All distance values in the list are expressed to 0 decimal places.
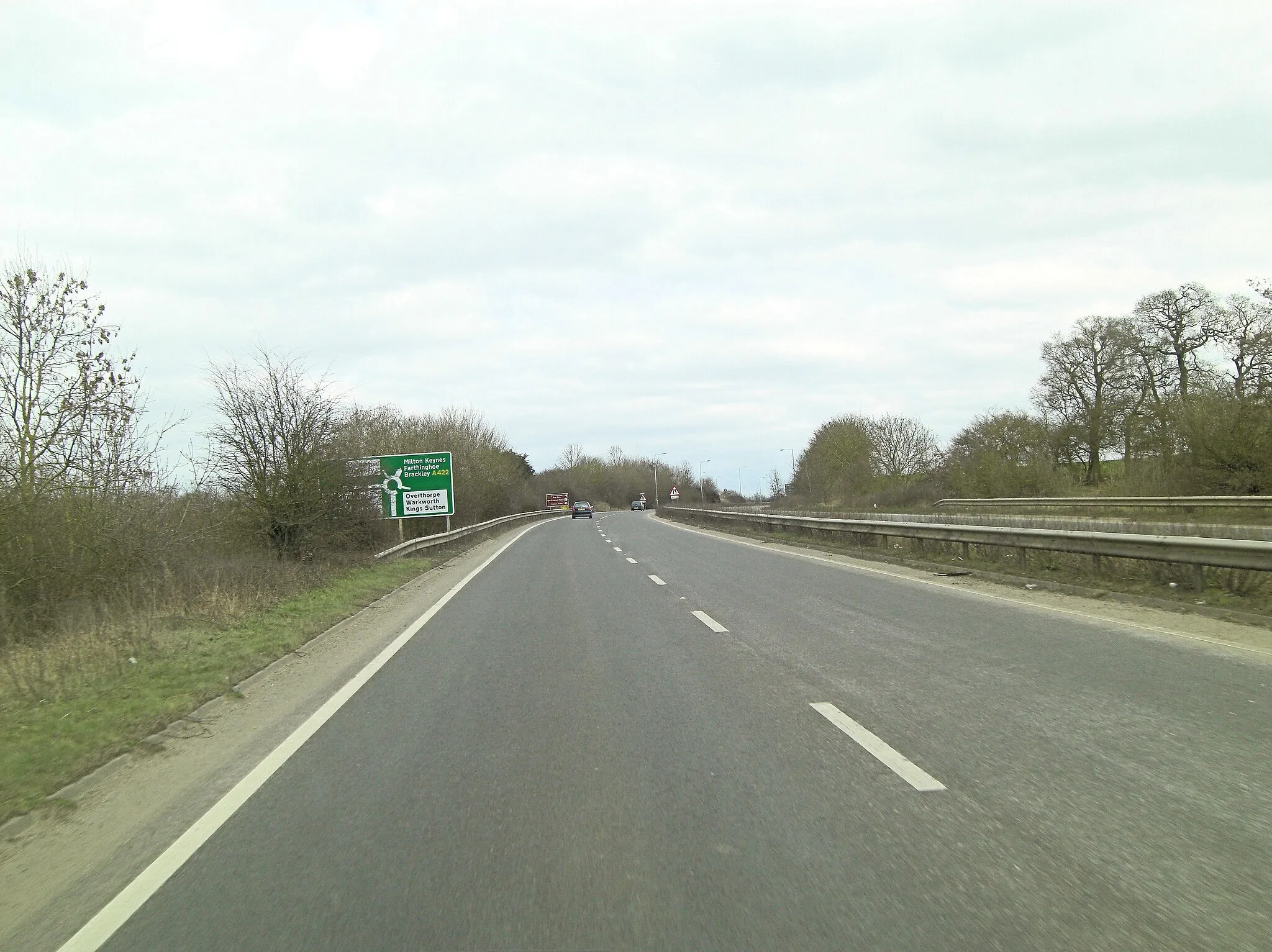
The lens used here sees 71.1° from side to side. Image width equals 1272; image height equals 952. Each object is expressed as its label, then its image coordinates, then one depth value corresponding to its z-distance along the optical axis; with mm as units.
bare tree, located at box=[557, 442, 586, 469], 150250
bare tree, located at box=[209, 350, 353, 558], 21453
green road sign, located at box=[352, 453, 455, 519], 29406
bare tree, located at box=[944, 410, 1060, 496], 50281
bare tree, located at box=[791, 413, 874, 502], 76625
